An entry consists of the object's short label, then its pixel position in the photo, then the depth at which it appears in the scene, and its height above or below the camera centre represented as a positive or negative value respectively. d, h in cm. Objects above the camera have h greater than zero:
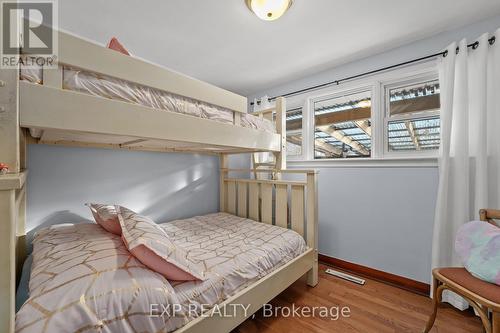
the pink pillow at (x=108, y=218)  124 -33
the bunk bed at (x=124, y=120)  69 +23
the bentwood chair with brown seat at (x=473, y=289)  98 -64
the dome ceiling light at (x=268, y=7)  131 +101
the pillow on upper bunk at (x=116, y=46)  130 +76
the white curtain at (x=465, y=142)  152 +18
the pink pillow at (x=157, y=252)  93 -40
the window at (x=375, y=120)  195 +49
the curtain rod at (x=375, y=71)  159 +94
